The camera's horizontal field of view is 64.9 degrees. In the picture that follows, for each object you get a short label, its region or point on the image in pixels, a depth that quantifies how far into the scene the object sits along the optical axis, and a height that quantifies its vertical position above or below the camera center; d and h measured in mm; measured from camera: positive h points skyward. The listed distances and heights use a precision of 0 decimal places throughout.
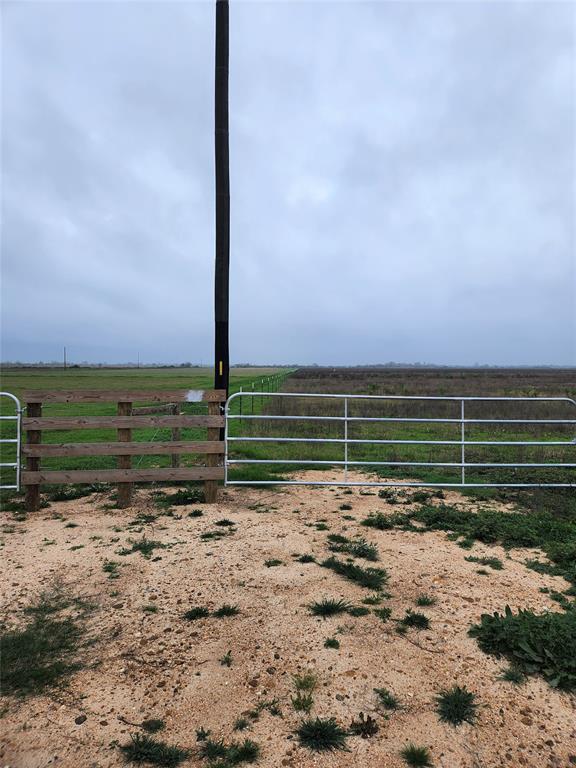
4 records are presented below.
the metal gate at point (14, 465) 5516 -1347
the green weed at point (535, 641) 2564 -1652
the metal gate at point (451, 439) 6369 -1696
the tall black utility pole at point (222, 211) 6609 +2360
